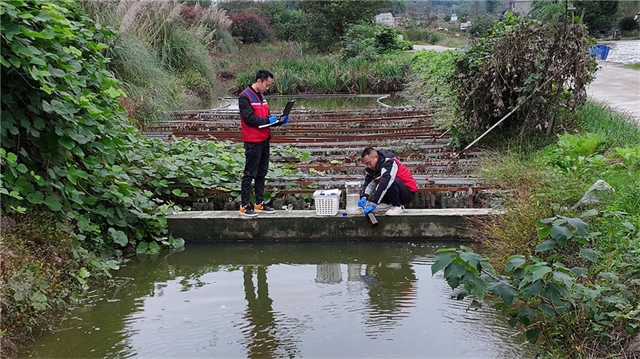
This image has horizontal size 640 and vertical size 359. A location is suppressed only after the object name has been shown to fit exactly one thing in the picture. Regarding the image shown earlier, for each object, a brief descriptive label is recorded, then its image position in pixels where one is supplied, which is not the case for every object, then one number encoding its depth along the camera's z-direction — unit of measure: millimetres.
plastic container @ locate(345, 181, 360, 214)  7539
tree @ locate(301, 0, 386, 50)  33312
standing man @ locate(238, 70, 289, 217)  7328
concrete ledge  7422
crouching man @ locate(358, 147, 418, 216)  7375
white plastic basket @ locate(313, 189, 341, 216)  7391
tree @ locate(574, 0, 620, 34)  42462
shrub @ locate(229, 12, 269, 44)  37031
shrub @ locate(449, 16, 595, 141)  9422
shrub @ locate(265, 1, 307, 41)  37156
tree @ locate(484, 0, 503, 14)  72062
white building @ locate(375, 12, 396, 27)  50381
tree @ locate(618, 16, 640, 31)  45375
